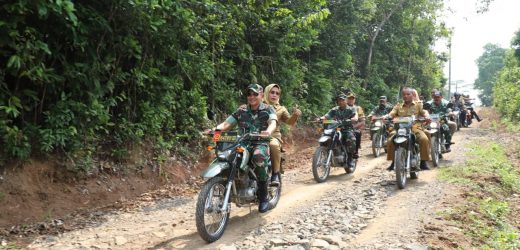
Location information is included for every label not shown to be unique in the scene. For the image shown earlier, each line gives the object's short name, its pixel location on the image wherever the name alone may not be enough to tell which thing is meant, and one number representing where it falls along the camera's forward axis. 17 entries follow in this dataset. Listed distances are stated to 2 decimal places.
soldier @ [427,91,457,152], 10.84
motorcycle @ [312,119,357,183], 8.26
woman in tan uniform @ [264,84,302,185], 6.23
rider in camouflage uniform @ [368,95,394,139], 12.84
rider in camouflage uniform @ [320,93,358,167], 8.96
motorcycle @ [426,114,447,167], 9.44
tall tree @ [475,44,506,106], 68.50
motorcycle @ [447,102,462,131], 16.05
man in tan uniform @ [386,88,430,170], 8.05
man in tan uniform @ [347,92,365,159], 9.29
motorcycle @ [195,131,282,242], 4.74
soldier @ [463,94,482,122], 21.45
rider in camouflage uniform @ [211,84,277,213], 5.73
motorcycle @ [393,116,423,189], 7.34
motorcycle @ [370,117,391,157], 11.69
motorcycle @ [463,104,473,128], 20.17
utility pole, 48.88
